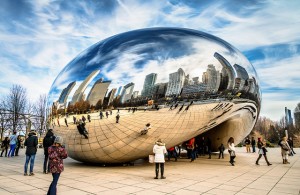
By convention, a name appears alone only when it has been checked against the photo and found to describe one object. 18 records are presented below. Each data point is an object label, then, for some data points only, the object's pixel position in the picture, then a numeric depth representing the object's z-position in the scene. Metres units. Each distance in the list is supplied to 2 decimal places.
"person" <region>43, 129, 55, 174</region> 8.64
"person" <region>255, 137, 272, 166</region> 11.60
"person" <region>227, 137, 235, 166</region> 11.23
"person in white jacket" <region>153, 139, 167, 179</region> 7.51
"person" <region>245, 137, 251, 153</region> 20.01
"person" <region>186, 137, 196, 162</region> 12.52
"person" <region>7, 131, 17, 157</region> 14.52
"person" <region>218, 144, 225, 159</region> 14.40
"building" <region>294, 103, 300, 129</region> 100.86
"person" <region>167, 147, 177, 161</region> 12.77
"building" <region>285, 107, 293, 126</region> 99.97
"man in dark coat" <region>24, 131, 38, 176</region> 8.05
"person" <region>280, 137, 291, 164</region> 12.05
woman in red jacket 4.91
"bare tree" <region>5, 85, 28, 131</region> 37.62
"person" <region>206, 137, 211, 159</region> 14.46
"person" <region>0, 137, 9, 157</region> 15.45
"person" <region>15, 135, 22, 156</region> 15.74
